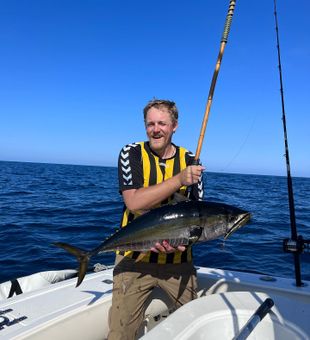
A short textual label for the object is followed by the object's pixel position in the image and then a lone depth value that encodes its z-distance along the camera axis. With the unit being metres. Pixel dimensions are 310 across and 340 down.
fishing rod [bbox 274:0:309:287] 3.74
